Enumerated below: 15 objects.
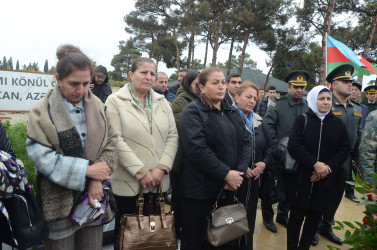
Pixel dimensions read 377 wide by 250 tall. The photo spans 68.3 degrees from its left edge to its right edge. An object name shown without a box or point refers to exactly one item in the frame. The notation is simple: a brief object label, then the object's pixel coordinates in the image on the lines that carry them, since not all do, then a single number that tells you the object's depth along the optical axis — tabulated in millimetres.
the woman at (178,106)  2541
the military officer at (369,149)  2621
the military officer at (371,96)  6379
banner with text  6012
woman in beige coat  2158
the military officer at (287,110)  3574
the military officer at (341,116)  3318
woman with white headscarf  2701
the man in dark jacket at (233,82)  4015
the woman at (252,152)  2627
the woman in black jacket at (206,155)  2205
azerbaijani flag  5660
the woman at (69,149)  1607
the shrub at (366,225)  1146
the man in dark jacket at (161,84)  4625
